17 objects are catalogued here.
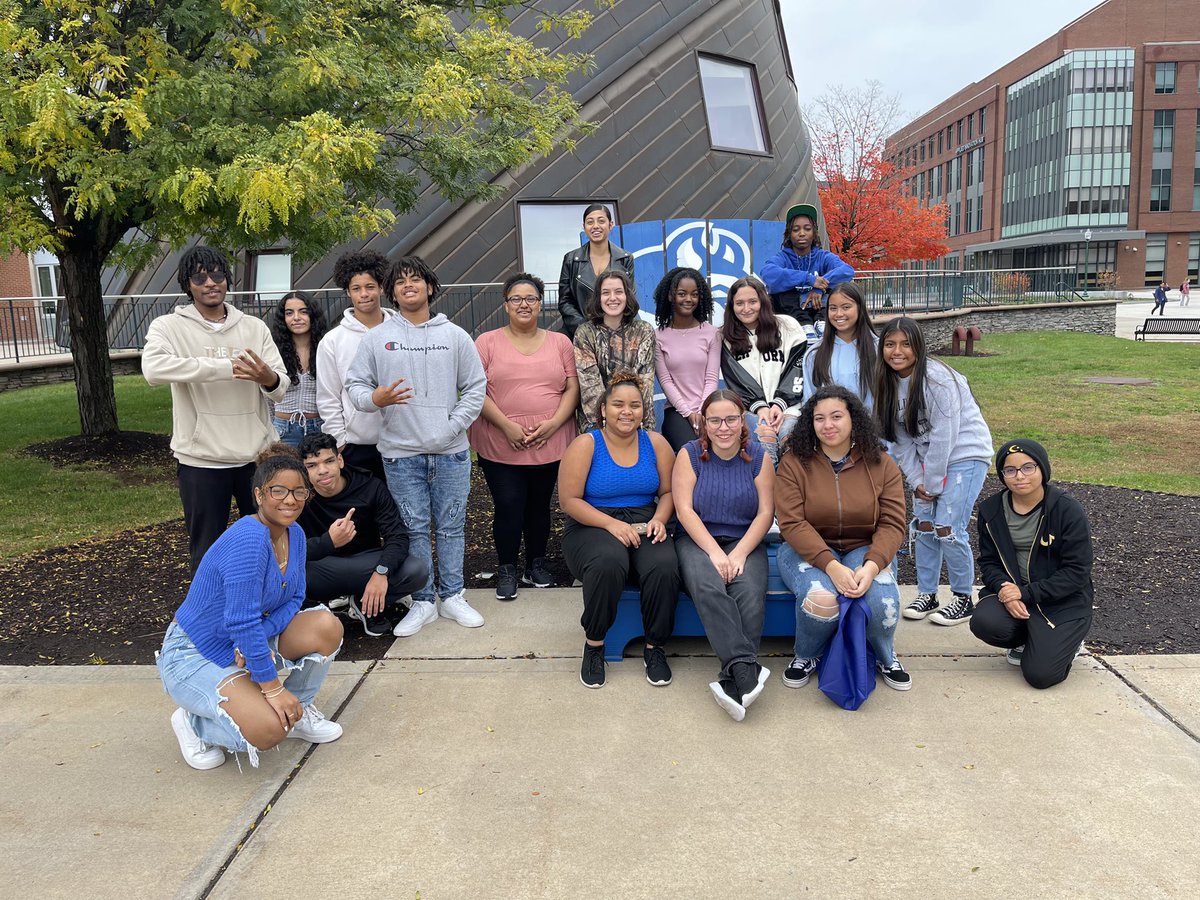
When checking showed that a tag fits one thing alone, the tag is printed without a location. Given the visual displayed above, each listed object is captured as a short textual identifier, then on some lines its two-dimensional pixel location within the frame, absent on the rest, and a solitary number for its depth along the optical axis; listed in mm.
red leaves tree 29484
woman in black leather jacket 5699
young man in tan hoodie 4340
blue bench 4305
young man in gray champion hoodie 4668
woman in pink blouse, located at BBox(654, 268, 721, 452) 5250
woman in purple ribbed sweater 3998
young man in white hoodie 4941
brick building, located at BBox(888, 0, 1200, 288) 62406
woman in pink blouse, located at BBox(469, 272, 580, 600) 5094
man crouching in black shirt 4473
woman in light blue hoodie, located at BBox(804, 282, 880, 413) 4797
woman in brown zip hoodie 3967
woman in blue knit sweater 3227
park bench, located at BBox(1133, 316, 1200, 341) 25344
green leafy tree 6188
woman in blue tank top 4109
